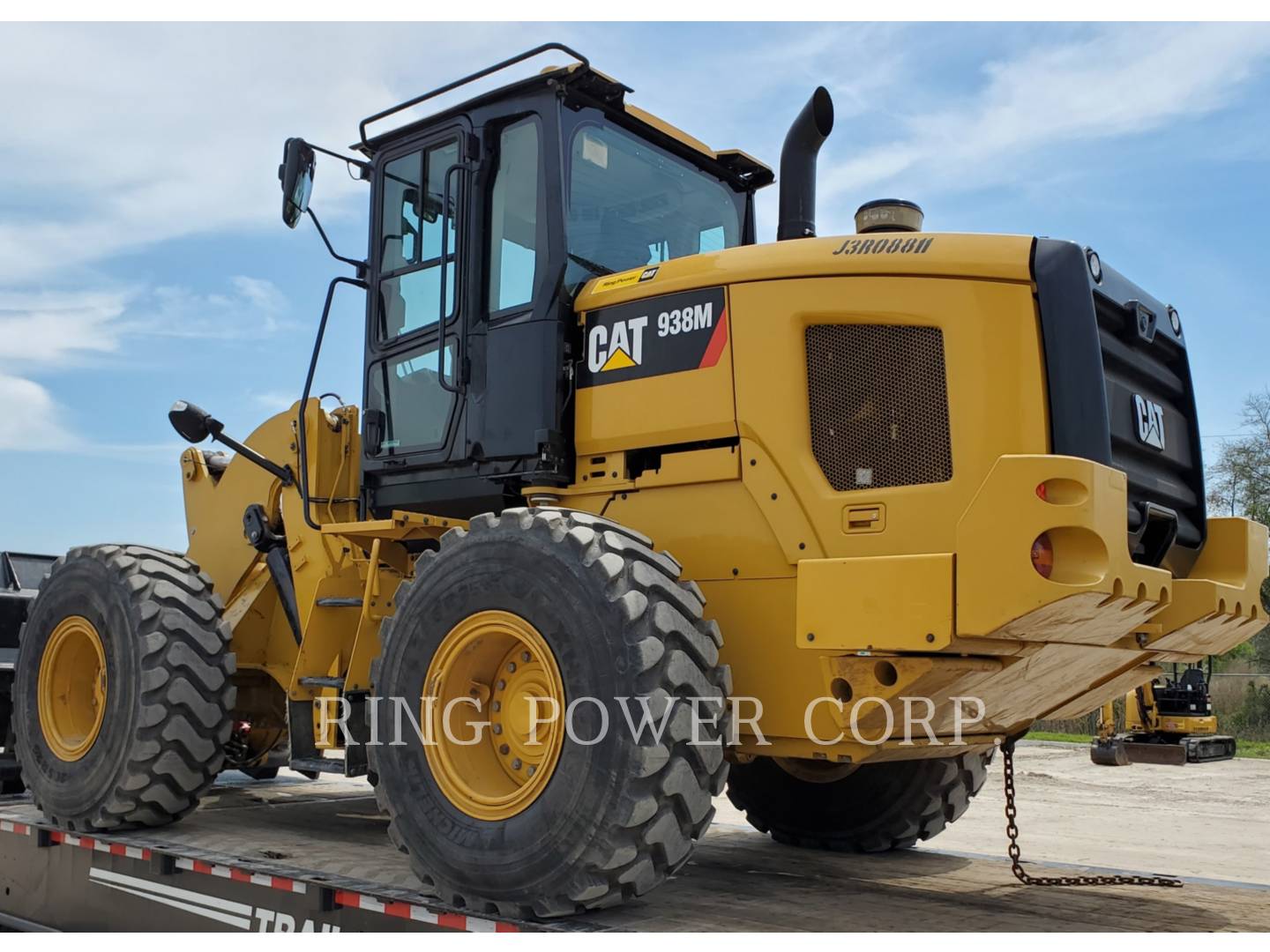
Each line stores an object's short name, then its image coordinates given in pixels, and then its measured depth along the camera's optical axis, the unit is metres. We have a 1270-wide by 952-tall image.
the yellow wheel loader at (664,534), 4.21
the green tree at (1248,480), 32.31
